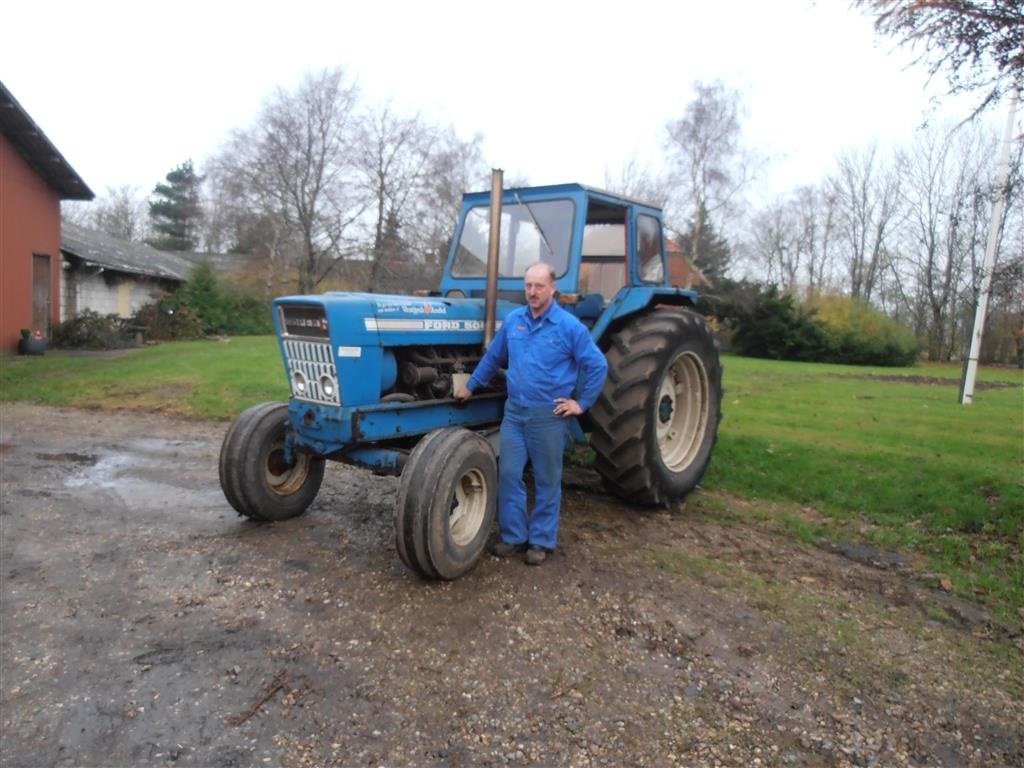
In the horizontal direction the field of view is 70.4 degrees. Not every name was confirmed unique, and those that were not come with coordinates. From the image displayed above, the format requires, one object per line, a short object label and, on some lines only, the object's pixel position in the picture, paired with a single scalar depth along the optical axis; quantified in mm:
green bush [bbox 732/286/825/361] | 28250
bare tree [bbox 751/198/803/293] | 41375
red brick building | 15914
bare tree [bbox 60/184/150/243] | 46875
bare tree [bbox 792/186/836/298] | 41531
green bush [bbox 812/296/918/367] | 28000
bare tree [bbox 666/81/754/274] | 31531
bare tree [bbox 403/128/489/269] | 30516
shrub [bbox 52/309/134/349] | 17969
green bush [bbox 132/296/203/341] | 22016
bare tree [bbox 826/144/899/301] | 40156
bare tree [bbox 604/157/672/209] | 33219
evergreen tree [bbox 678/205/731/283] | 33000
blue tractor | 4156
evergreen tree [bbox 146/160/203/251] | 46938
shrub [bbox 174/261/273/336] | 23844
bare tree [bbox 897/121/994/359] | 33312
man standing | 4273
